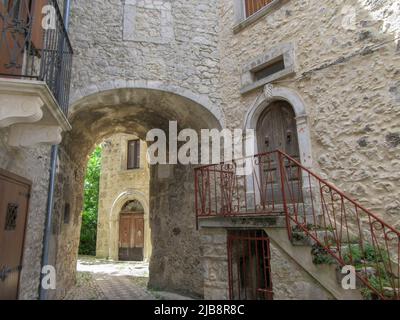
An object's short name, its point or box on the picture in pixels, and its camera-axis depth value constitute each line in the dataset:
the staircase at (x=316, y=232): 2.98
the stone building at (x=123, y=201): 13.12
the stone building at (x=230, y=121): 3.37
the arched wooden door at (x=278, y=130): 4.93
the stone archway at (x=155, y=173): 5.83
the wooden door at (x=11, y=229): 2.96
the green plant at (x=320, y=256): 3.10
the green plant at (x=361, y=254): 3.22
